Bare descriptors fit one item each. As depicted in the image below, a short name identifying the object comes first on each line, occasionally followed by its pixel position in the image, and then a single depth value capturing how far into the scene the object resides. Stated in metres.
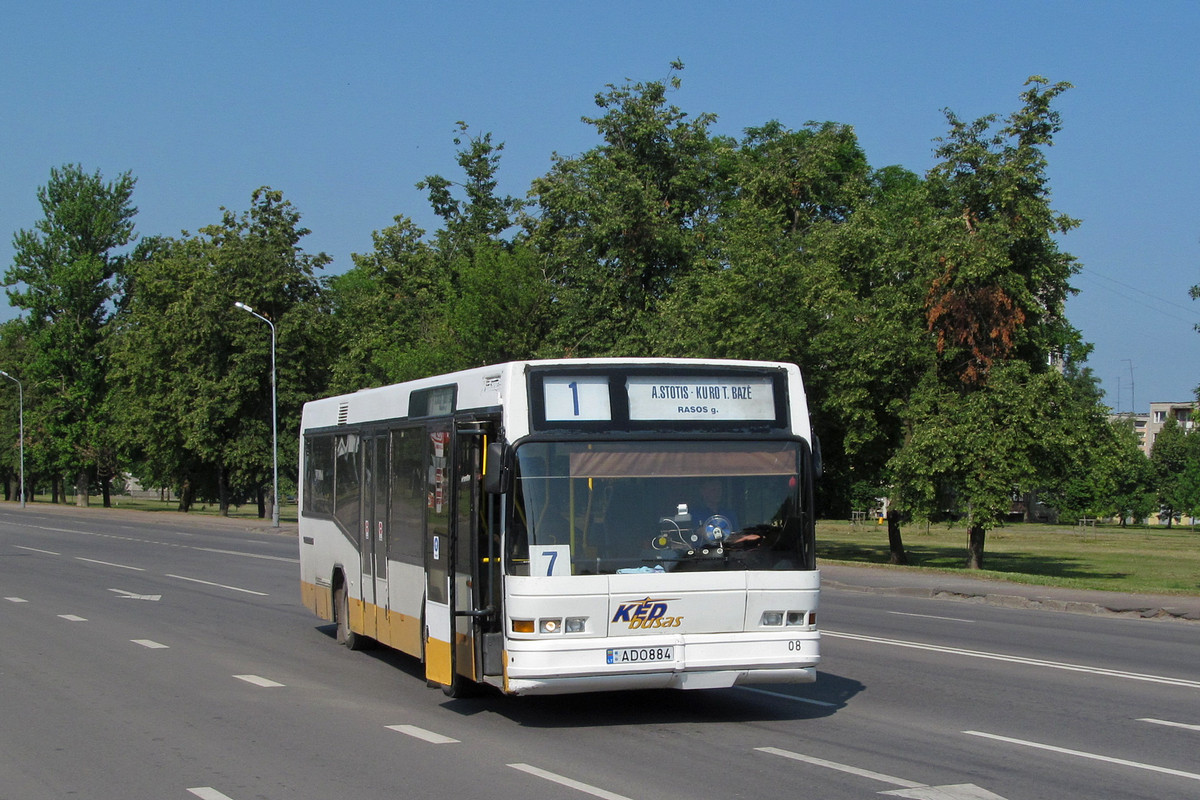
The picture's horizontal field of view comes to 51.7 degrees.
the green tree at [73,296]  78.69
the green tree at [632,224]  45.28
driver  9.48
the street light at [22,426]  79.06
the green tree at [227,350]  62.22
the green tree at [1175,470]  110.25
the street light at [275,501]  50.59
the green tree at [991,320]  33.19
